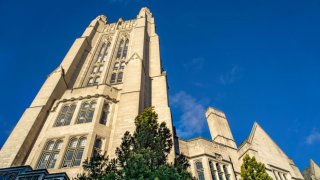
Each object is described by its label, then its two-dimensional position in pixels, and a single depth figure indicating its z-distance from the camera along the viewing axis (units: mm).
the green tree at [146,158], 8093
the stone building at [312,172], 22446
